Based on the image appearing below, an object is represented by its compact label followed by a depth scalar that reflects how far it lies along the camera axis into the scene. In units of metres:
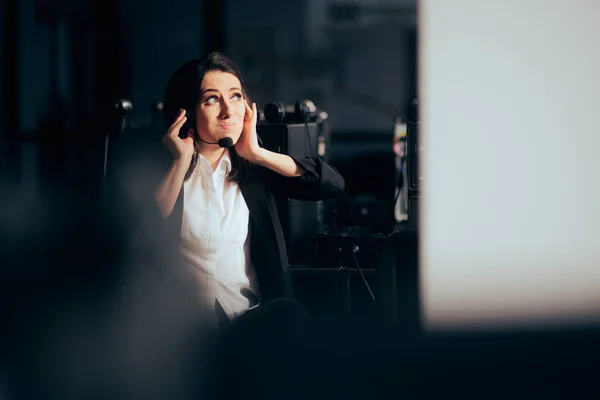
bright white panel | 2.48
